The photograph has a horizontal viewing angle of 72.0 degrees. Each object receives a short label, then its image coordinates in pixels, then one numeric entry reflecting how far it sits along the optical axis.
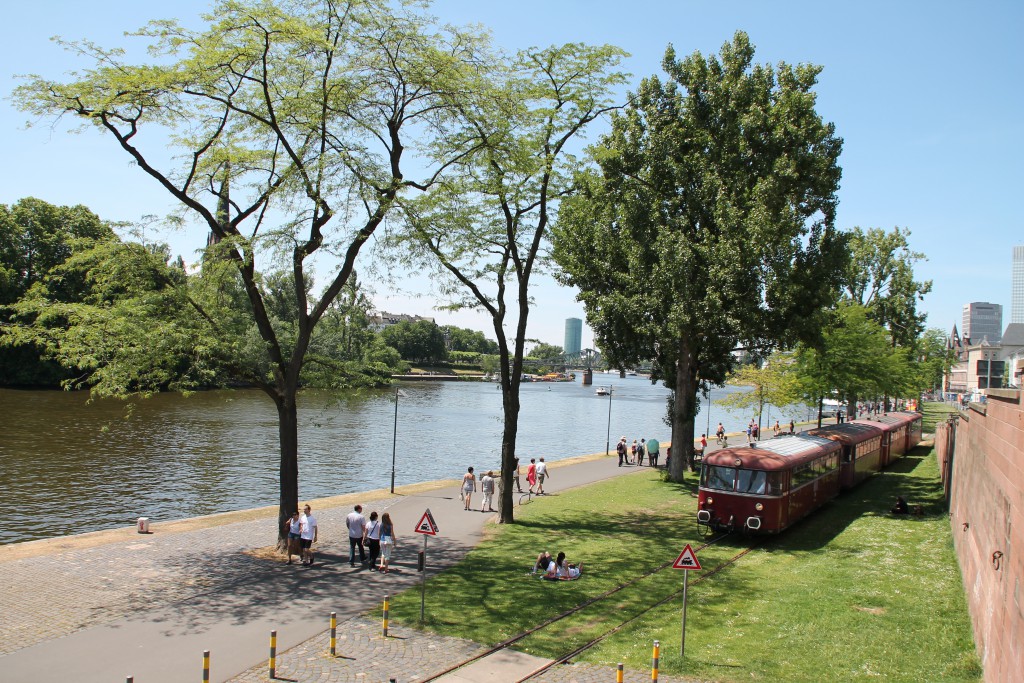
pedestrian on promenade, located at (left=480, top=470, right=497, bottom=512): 25.88
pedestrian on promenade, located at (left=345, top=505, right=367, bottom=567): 18.42
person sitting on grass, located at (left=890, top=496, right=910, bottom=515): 23.91
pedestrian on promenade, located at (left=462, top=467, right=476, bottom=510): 26.47
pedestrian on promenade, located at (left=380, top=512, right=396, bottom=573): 17.80
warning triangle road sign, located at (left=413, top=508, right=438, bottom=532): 14.95
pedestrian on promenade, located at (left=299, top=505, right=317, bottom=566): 18.34
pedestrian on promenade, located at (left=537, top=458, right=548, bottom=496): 30.42
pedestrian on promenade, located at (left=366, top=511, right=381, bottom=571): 18.05
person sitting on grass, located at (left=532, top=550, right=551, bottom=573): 17.41
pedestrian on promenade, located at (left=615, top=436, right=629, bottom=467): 39.65
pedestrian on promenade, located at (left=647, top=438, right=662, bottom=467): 39.81
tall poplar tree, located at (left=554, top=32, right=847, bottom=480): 27.44
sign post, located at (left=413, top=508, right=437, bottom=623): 14.94
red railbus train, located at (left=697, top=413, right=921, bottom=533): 20.55
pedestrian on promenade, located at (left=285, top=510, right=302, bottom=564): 18.39
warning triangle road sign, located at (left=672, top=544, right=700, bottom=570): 12.51
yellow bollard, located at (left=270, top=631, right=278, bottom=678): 11.13
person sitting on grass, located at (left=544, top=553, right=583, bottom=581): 17.03
